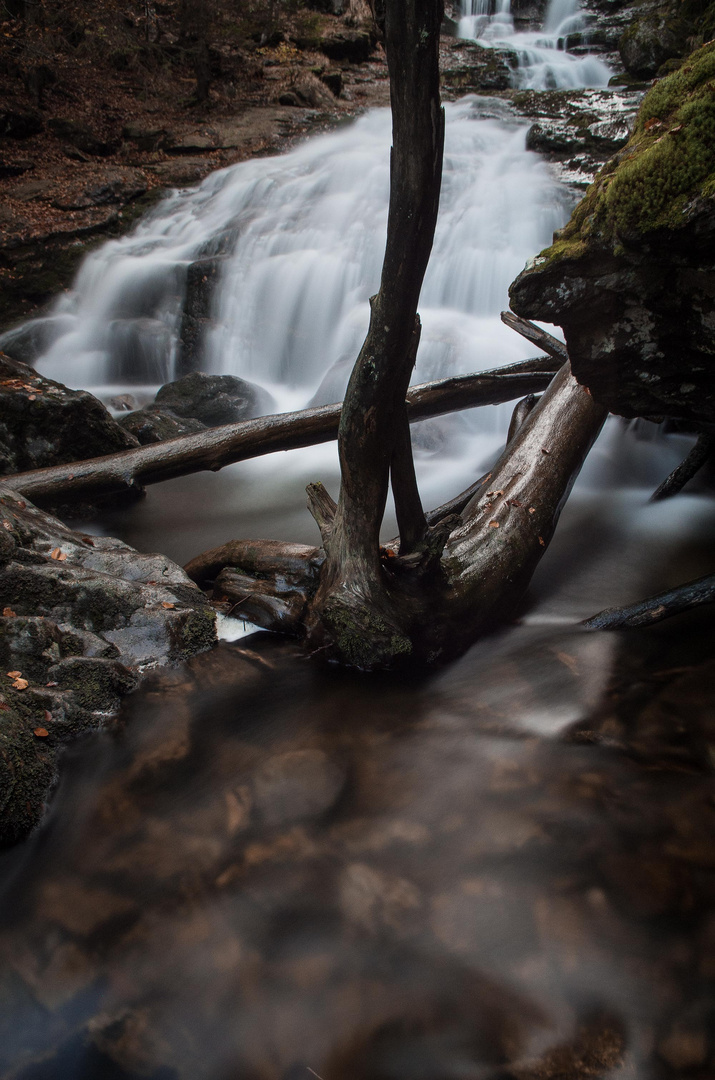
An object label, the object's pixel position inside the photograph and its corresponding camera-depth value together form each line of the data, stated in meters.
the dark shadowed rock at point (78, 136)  14.23
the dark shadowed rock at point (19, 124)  13.63
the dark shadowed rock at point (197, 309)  9.83
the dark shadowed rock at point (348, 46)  19.47
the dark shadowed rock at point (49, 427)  6.04
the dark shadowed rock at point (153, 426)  7.12
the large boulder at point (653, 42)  13.72
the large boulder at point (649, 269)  2.41
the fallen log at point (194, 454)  5.39
